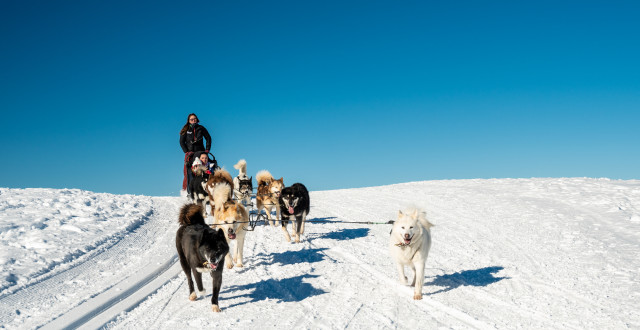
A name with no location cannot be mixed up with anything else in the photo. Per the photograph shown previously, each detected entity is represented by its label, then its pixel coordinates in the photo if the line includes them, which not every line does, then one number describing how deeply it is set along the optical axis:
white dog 5.63
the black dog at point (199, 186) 10.39
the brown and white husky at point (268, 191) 10.02
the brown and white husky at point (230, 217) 6.54
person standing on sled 11.22
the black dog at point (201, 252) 4.83
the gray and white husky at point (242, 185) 10.69
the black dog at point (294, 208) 9.17
